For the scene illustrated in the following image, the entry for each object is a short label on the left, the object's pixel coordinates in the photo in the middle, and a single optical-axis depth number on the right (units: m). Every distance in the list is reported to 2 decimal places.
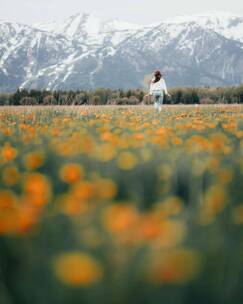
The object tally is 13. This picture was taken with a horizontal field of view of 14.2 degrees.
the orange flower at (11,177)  5.83
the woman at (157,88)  33.43
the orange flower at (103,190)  3.74
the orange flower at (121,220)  2.33
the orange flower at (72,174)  4.58
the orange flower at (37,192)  3.35
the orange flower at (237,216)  4.11
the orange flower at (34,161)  6.21
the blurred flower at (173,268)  2.16
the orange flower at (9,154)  7.49
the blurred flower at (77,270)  1.91
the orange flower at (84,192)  3.53
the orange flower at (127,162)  6.07
